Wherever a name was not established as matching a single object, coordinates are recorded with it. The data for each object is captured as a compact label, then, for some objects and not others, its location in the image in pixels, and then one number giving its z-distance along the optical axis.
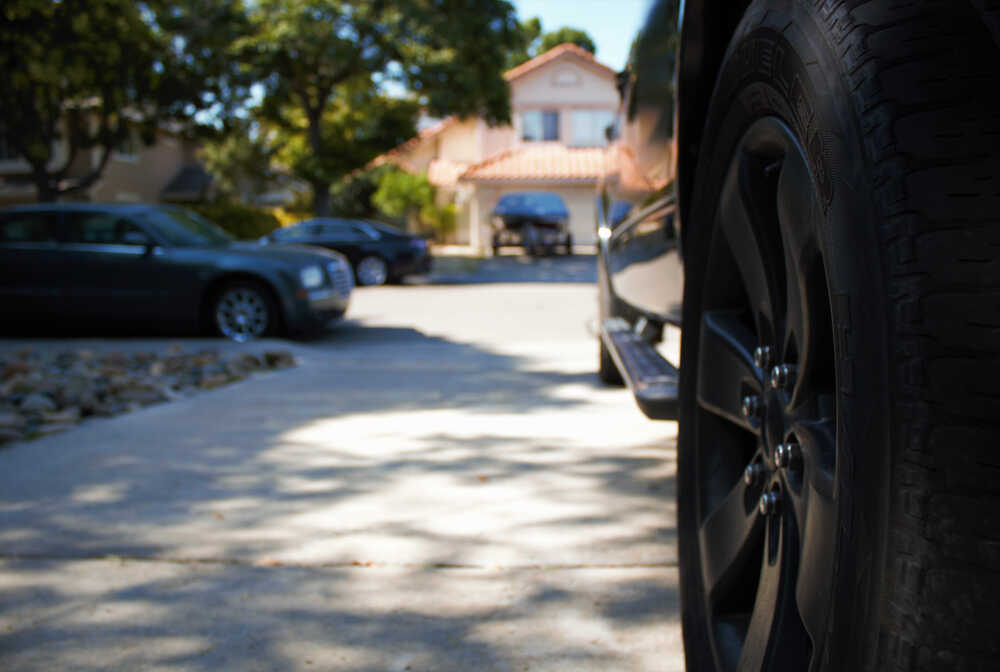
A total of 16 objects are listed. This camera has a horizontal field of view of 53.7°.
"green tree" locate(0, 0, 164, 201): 16.98
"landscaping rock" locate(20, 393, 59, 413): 5.29
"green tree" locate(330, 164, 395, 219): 39.78
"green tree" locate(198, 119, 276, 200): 42.03
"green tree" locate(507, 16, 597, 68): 64.12
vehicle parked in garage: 27.56
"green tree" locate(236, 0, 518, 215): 25.62
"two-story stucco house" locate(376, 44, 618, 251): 38.31
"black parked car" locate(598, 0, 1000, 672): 0.89
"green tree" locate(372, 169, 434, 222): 38.22
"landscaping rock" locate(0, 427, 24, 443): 4.51
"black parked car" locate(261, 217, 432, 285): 19.02
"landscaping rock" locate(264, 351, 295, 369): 7.65
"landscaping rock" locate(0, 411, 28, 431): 4.66
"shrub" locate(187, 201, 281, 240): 28.69
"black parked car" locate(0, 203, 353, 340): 9.66
